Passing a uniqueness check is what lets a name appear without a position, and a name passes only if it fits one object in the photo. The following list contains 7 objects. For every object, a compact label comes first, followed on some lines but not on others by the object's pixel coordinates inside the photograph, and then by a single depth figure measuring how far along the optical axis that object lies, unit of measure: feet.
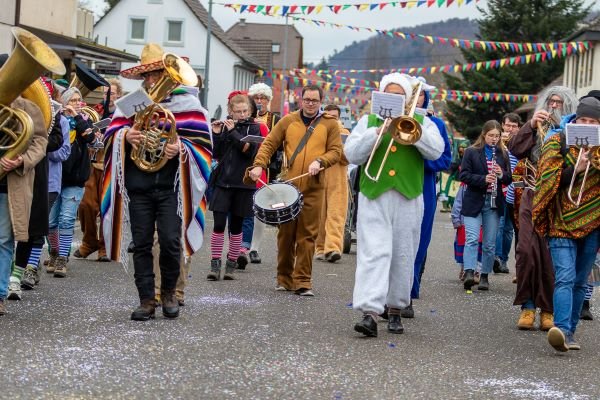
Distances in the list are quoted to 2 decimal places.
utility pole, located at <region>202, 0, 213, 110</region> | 148.39
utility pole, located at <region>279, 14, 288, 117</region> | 206.60
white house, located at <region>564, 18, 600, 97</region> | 162.61
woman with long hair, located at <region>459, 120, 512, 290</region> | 42.39
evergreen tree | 172.65
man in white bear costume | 29.37
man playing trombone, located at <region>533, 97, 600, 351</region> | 28.17
